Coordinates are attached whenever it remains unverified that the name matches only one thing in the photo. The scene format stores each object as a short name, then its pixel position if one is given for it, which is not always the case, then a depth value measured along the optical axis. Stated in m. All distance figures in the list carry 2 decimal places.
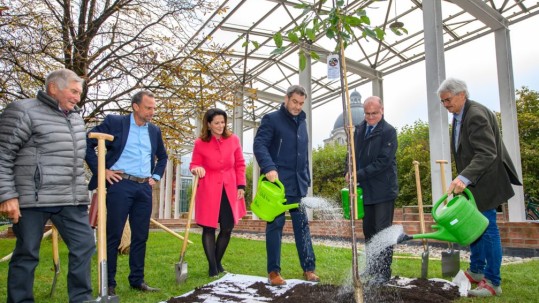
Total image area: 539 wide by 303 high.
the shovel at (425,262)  3.41
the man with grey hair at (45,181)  2.34
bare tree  6.08
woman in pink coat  3.74
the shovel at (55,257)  2.98
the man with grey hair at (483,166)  2.72
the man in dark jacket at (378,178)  3.25
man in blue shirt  3.08
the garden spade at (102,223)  2.27
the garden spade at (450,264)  3.51
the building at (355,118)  40.33
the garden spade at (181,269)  3.47
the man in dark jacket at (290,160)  3.38
